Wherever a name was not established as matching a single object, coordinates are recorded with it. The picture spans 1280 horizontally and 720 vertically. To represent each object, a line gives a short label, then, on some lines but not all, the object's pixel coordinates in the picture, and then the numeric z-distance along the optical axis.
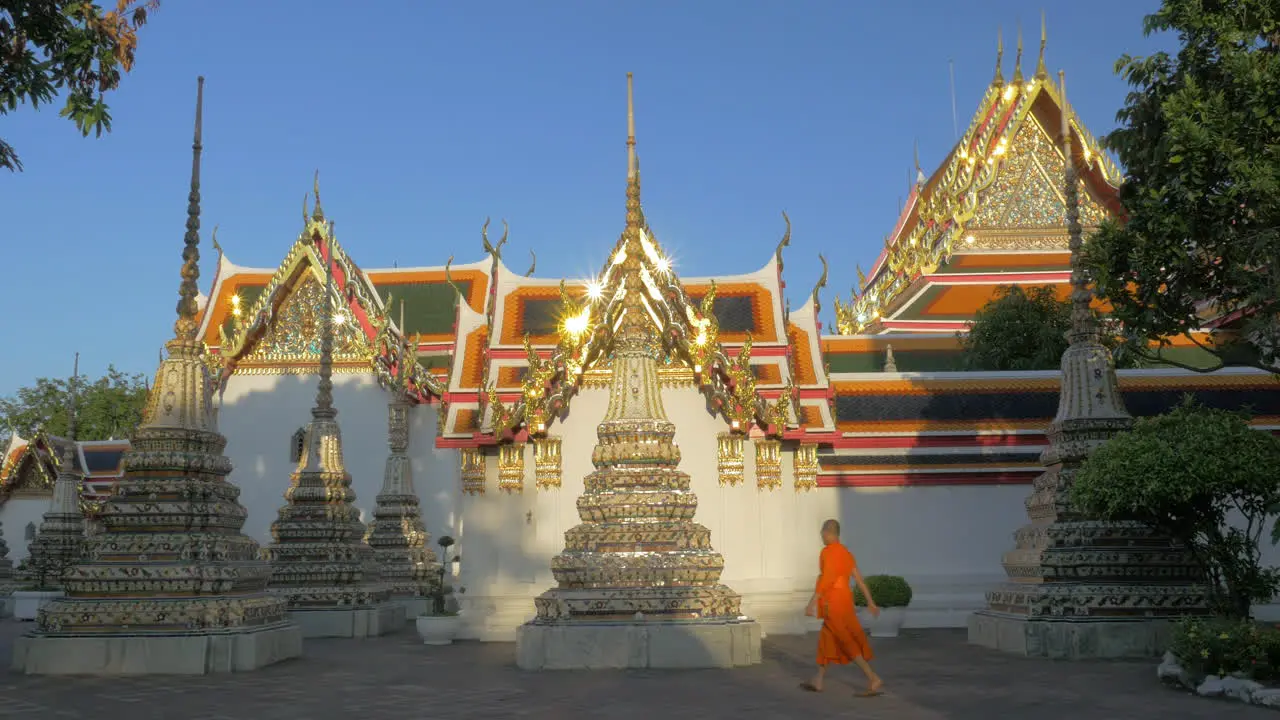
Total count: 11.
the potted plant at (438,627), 14.99
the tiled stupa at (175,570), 11.04
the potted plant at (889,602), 15.70
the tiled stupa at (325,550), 17.33
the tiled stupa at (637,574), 10.87
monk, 9.23
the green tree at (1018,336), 23.80
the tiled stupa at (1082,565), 11.59
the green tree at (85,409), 48.88
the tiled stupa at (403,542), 21.98
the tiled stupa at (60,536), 25.39
